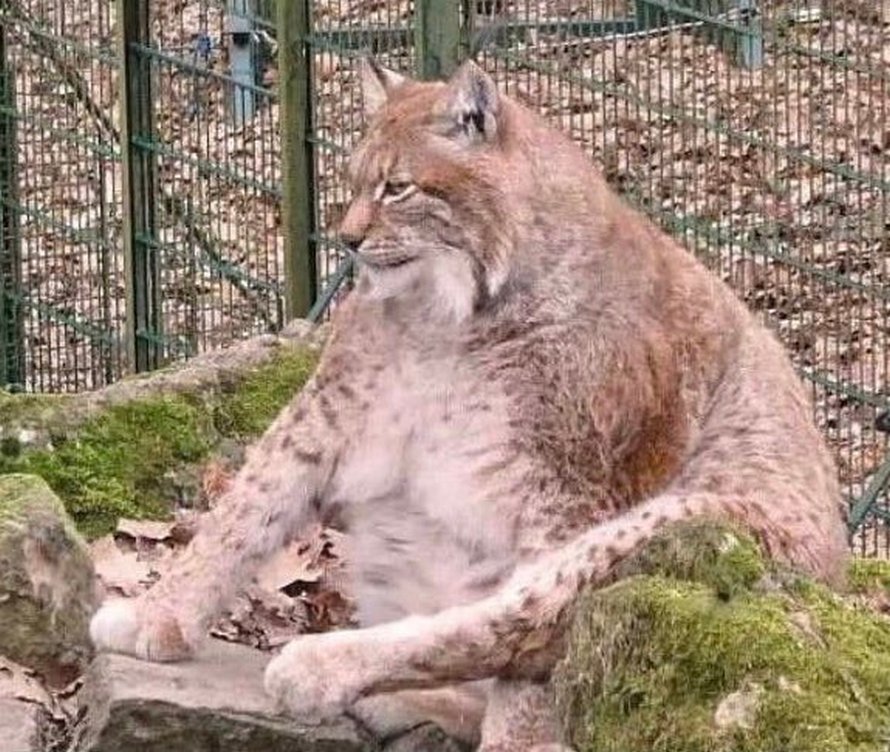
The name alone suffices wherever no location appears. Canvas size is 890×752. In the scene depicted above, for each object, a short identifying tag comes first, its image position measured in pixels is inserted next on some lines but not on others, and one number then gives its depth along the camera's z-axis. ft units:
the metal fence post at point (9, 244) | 59.95
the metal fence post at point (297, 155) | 49.28
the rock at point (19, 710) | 27.48
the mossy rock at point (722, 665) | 23.90
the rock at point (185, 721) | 27.24
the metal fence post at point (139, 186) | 54.53
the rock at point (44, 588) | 29.41
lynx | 29.30
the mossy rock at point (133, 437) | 35.14
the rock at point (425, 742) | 28.13
